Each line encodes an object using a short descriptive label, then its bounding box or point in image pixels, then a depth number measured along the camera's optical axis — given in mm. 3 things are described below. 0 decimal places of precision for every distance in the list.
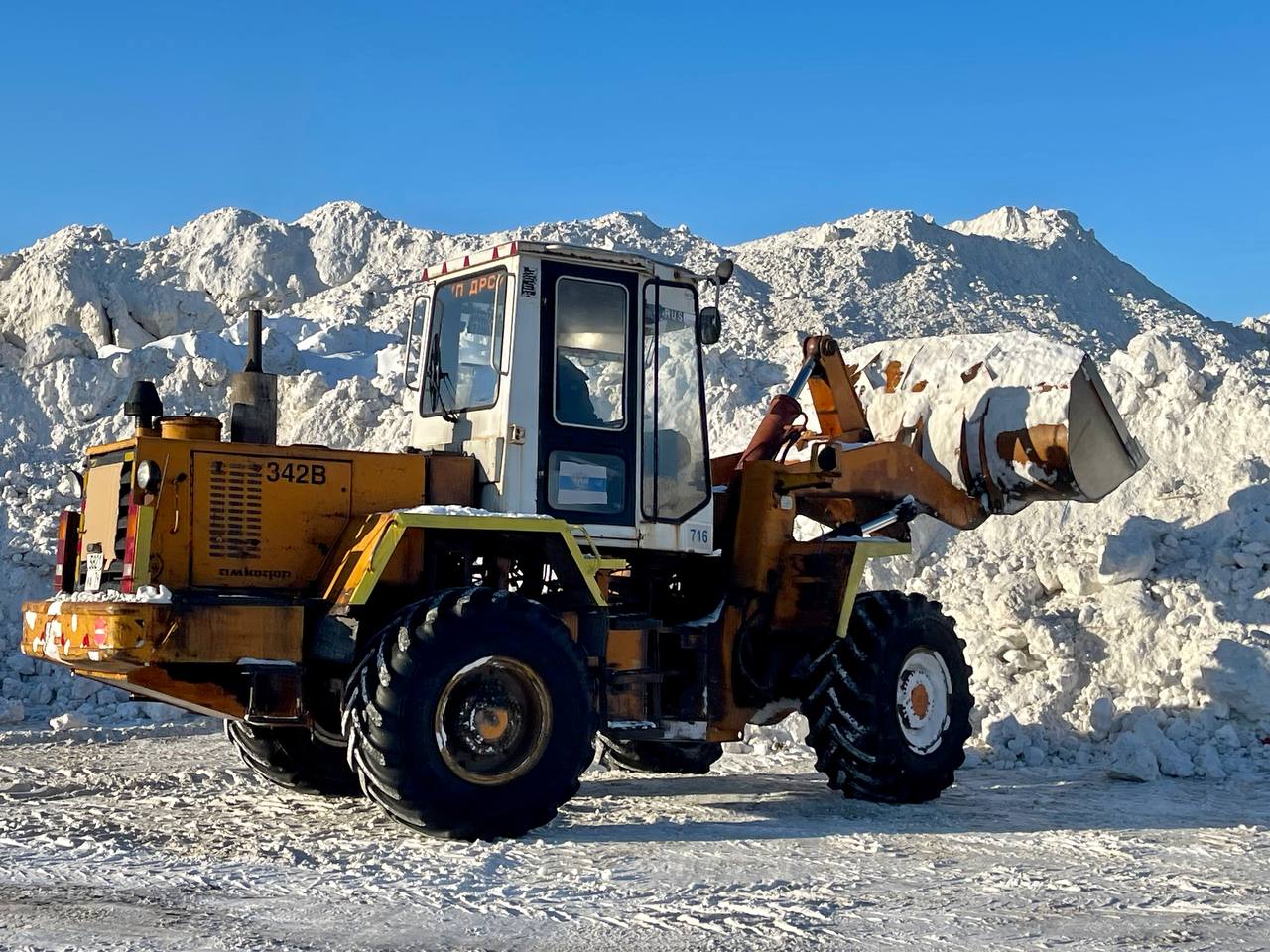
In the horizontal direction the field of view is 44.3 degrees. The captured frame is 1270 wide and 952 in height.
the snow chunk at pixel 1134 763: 9797
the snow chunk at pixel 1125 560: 11977
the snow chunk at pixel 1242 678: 10555
